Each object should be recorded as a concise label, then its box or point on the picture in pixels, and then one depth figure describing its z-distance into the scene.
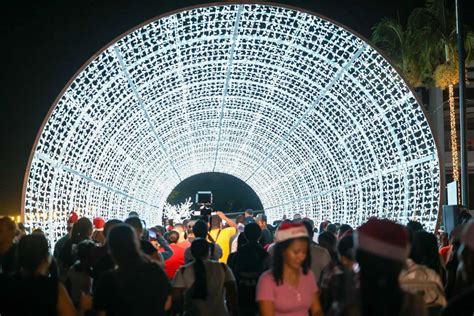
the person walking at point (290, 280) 7.77
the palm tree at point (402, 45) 35.97
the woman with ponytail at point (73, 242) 11.93
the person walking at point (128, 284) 7.33
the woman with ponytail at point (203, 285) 9.78
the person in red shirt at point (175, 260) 13.66
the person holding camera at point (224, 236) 15.85
